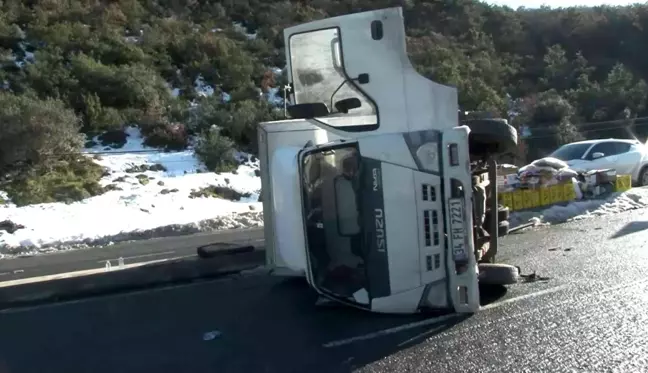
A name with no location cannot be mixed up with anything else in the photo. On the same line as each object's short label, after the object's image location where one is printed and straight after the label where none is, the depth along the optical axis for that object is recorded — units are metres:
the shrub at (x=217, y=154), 24.40
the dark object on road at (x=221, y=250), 10.11
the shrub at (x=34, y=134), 21.11
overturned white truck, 6.85
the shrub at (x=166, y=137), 26.44
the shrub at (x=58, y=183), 19.64
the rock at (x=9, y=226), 16.72
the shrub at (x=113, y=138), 25.98
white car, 20.03
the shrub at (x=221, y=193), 21.34
